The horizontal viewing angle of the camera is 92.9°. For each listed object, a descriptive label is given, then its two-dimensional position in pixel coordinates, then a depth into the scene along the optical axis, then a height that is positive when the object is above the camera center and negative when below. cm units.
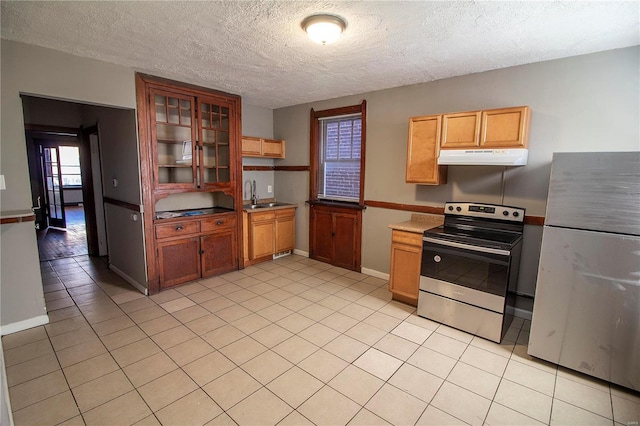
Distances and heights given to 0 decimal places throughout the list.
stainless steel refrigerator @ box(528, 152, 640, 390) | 200 -62
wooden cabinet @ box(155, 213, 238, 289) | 361 -97
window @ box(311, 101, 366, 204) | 430 +32
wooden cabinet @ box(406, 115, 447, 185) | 314 +27
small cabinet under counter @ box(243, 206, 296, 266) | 451 -91
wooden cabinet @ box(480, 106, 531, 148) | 264 +45
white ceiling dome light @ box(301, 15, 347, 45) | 204 +102
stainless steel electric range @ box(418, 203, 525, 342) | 260 -82
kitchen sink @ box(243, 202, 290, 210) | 480 -52
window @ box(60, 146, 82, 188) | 1061 +12
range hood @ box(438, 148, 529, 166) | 267 +19
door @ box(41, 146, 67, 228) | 705 -42
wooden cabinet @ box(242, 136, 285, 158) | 459 +41
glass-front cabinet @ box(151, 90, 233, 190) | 357 +39
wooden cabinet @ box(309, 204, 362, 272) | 434 -90
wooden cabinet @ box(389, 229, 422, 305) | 324 -97
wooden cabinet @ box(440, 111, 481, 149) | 287 +46
